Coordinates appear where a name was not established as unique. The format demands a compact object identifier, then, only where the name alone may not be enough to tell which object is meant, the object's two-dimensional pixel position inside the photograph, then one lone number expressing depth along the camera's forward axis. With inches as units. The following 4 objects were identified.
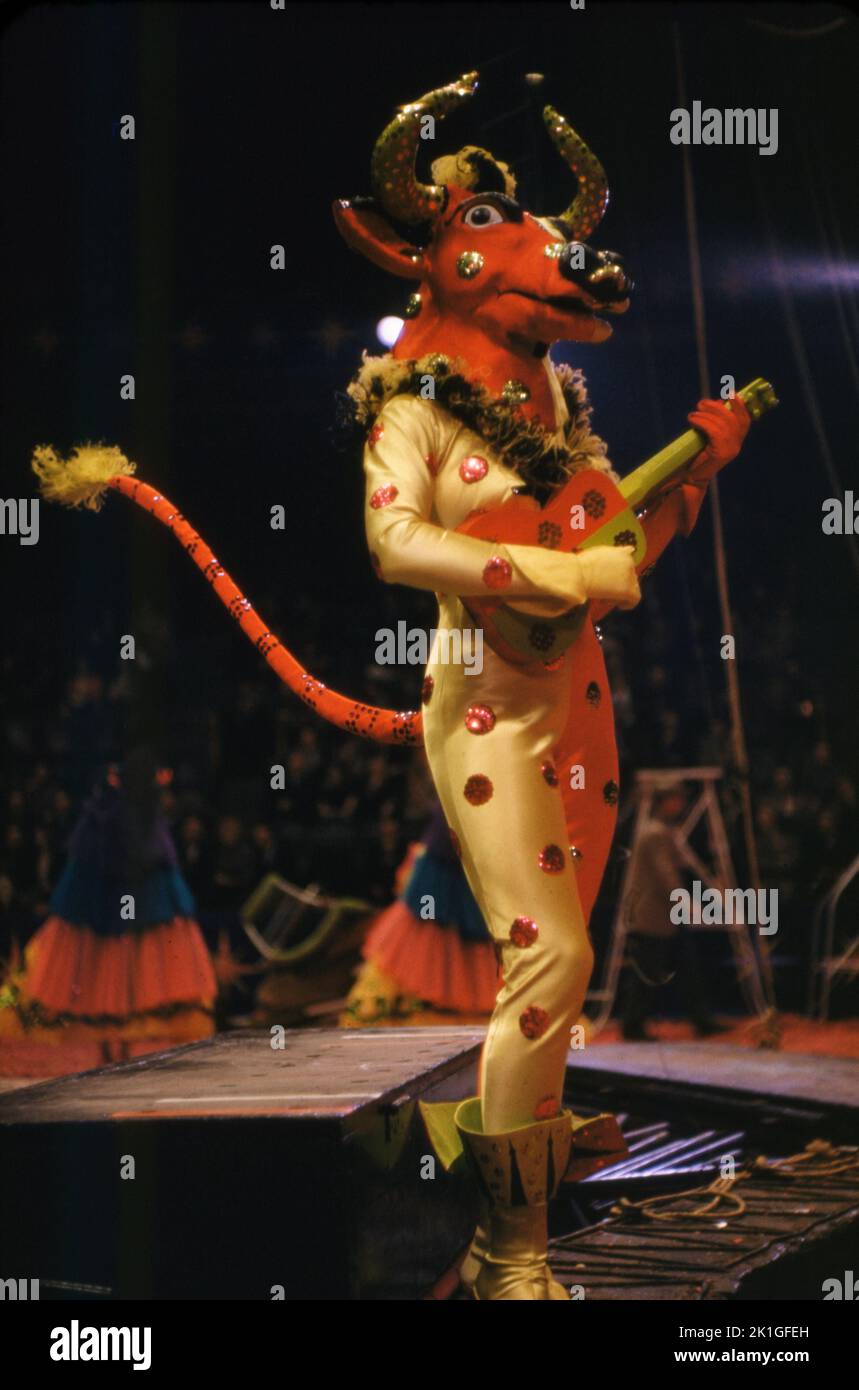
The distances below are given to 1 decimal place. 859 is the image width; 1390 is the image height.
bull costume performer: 100.3
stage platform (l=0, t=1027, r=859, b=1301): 98.0
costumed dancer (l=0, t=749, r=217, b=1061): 200.4
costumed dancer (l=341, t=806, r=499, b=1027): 201.2
